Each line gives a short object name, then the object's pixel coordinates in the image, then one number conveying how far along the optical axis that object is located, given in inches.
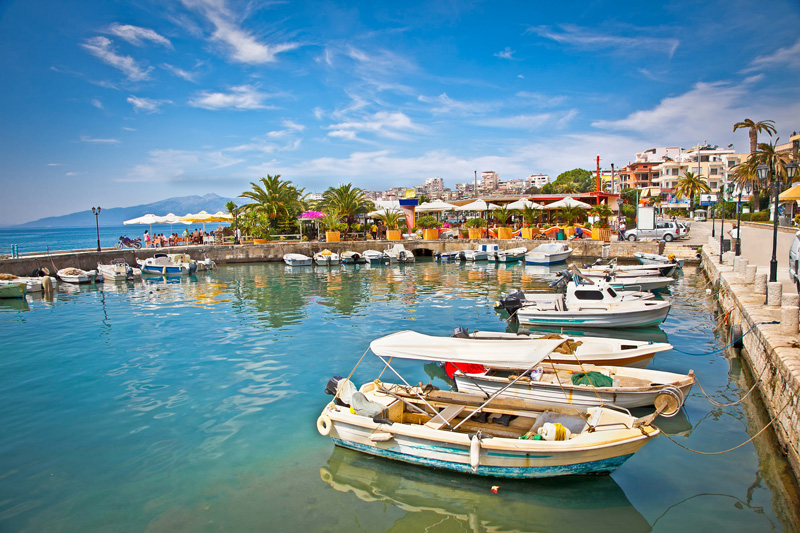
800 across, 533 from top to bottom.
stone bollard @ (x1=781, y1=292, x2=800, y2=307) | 395.9
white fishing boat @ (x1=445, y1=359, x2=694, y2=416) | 353.4
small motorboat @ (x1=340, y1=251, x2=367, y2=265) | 1611.7
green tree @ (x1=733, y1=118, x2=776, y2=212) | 1909.4
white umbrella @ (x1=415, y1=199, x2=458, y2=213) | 1922.9
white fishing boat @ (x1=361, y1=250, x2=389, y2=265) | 1592.0
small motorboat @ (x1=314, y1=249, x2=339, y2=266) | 1591.8
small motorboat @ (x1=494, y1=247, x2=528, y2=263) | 1525.6
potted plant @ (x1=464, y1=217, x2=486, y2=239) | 1750.7
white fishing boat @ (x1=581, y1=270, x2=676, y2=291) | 888.9
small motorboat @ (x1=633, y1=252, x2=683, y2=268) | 1173.7
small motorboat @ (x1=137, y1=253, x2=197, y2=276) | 1409.9
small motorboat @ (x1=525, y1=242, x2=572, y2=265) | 1405.0
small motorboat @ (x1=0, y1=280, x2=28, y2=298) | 1007.0
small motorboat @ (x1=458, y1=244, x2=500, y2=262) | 1558.2
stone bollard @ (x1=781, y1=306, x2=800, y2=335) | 370.0
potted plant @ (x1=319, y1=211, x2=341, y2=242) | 1785.2
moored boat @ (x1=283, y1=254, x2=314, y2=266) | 1576.0
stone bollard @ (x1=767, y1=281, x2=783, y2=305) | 474.3
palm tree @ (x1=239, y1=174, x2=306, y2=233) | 1916.8
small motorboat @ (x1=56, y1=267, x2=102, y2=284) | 1245.7
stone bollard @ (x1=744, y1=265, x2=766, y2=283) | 643.5
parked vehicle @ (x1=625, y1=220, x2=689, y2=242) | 1529.3
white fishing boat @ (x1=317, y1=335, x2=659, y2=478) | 270.2
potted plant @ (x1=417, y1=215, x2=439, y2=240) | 1788.9
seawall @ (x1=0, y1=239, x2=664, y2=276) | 1378.0
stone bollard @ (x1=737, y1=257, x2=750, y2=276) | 679.1
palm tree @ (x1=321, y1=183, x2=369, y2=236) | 1914.4
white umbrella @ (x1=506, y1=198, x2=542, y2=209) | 1757.0
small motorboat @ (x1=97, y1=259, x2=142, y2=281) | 1302.9
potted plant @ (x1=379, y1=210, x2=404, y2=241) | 1774.1
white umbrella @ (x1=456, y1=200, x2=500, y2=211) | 1841.0
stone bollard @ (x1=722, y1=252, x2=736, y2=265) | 872.9
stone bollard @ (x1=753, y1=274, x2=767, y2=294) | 549.8
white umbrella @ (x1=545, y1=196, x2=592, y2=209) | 1697.8
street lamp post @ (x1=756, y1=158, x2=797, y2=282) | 521.2
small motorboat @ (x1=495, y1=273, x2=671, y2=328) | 624.7
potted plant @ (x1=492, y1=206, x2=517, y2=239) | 1711.4
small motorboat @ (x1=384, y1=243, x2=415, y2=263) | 1605.6
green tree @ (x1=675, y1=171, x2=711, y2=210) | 2627.0
